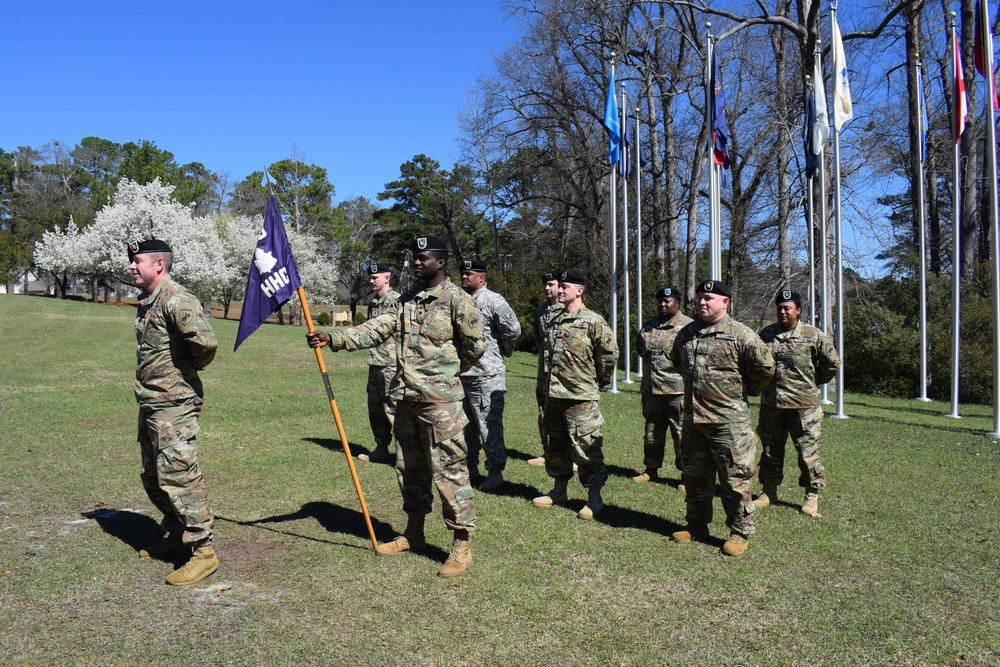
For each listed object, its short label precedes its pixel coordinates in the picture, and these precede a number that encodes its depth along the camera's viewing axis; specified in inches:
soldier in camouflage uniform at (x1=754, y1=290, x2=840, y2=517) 279.7
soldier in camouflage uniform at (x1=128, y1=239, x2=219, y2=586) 203.3
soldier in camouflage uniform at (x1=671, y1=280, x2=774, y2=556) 229.9
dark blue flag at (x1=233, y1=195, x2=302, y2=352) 224.8
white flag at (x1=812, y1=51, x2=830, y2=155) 531.5
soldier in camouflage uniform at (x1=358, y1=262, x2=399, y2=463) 350.3
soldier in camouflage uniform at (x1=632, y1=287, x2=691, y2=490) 317.1
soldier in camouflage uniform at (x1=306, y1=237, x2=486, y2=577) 211.3
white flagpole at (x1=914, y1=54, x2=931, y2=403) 642.2
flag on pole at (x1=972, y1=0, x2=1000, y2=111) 447.2
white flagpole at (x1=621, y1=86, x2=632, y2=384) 632.8
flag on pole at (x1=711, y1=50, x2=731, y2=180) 500.1
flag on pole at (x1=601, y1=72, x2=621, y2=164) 602.2
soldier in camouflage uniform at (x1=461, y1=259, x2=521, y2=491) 308.0
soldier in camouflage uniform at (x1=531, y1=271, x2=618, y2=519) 269.6
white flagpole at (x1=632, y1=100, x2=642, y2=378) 658.5
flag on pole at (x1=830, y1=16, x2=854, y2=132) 508.4
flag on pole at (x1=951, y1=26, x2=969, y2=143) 512.4
